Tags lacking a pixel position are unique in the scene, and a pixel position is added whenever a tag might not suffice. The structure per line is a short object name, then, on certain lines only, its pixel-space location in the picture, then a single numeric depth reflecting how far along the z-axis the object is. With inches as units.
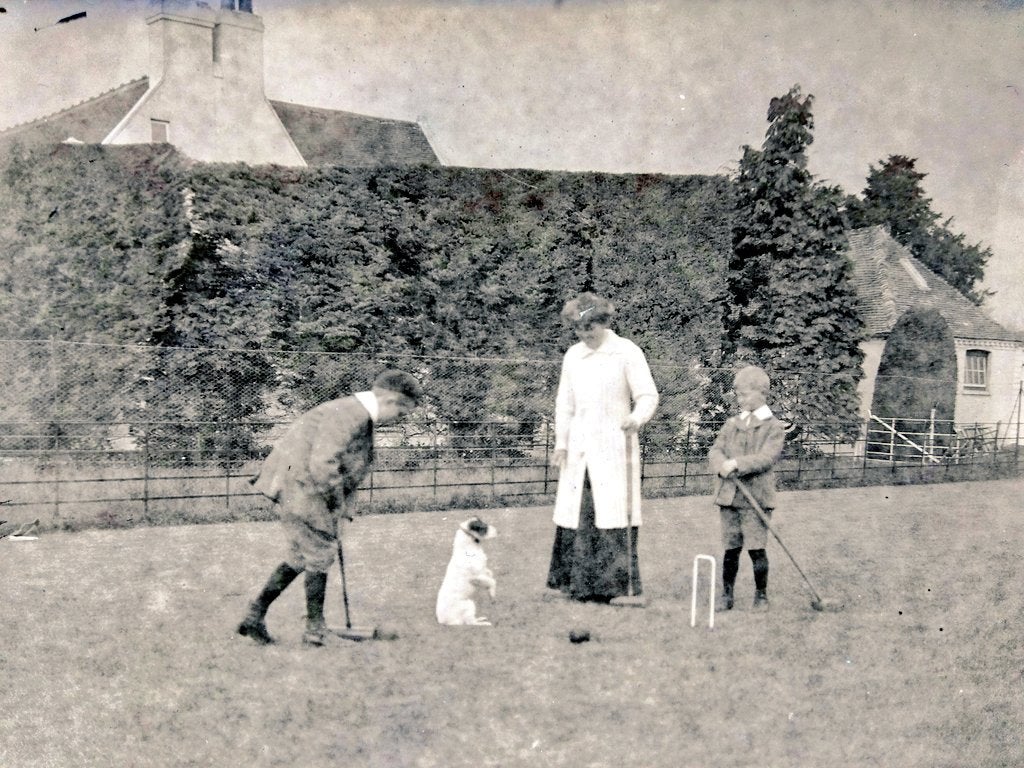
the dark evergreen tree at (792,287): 406.9
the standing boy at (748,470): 189.9
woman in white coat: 199.5
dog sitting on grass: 181.3
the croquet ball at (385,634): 172.4
